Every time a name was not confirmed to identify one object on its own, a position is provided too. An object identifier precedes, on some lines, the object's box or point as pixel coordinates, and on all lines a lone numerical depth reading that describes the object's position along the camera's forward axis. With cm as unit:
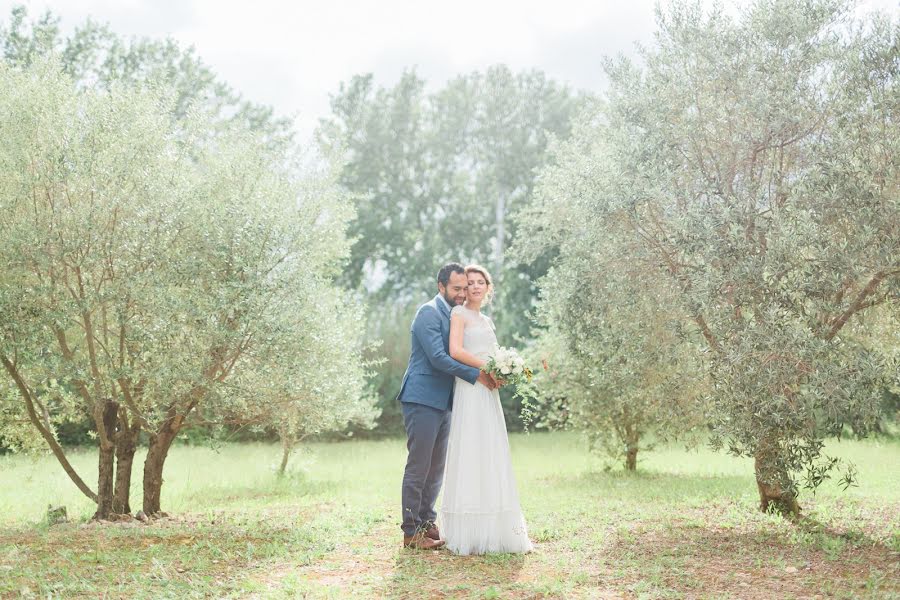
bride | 732
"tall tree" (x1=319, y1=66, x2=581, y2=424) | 3316
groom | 748
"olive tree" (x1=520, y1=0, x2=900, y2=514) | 731
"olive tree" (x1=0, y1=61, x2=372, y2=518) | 894
